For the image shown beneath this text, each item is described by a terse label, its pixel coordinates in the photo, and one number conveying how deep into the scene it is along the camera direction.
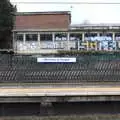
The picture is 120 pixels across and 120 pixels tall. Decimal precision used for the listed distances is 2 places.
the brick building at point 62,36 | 72.00
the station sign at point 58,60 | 25.61
